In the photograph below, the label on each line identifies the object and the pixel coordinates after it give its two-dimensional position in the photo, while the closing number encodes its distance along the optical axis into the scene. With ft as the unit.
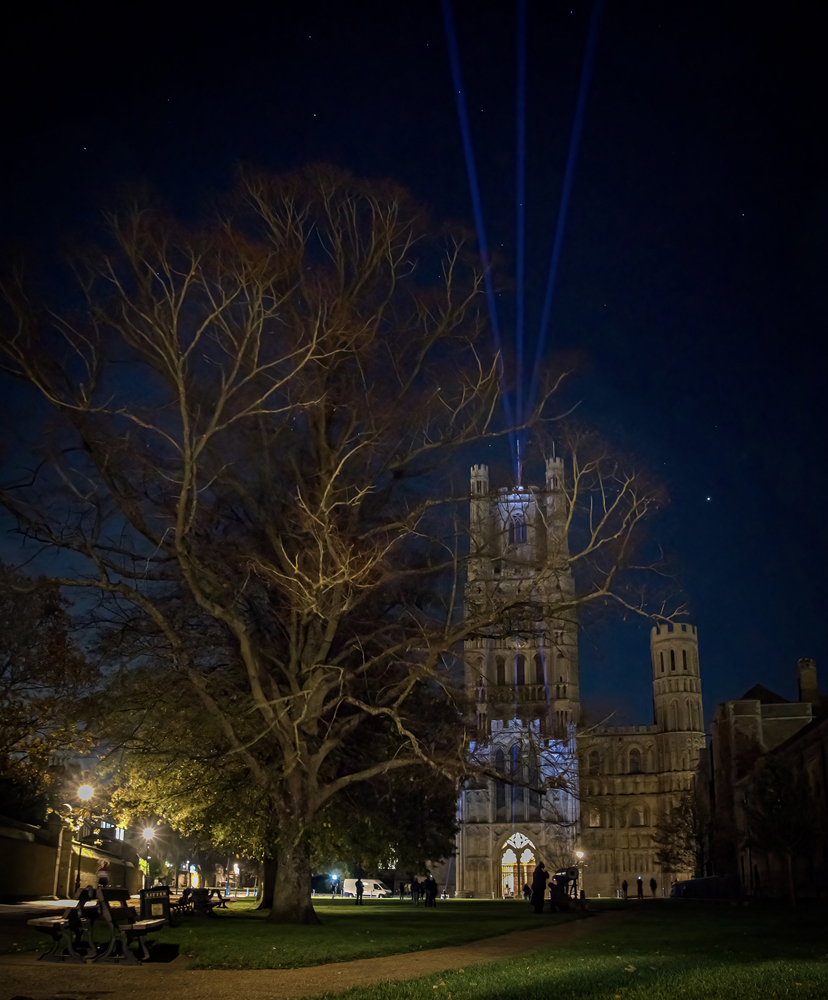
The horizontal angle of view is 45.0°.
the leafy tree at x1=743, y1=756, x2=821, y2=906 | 108.58
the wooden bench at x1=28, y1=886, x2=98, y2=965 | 33.35
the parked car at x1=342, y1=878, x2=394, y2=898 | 173.43
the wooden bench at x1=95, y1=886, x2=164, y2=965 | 33.06
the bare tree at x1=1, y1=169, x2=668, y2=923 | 54.29
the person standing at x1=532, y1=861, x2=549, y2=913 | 84.03
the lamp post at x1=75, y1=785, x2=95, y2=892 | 70.59
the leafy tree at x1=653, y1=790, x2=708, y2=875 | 203.10
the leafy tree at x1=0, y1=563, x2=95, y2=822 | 66.03
